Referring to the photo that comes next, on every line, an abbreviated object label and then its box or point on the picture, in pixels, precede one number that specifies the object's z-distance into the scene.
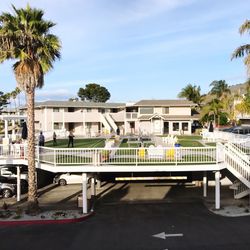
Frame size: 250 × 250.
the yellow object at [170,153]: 13.25
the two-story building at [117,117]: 37.50
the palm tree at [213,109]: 35.43
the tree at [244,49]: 15.37
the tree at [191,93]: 50.46
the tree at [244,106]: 32.46
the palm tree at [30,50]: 11.94
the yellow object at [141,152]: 13.33
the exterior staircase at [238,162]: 12.71
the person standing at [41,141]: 17.72
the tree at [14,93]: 49.83
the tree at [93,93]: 78.52
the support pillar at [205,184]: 15.43
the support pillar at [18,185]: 14.80
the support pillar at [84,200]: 13.01
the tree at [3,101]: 49.08
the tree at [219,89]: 42.28
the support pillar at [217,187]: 13.23
